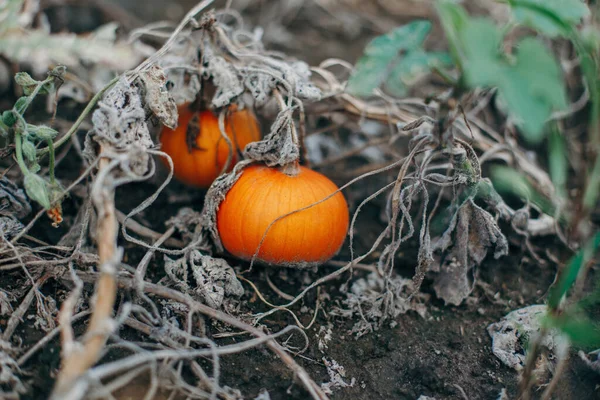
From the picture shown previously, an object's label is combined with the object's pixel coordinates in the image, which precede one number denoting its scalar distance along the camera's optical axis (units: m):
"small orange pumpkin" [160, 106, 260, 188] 0.86
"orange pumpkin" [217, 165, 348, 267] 0.78
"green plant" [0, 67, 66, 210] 0.72
